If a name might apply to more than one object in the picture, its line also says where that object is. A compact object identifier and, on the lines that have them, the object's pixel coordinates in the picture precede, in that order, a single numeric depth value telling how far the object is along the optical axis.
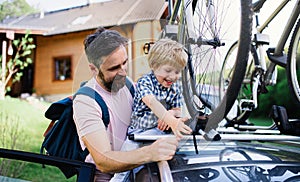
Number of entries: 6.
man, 1.35
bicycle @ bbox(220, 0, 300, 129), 2.01
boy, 1.23
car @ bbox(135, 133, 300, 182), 1.26
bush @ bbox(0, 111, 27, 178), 2.59
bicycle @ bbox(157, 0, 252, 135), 1.27
